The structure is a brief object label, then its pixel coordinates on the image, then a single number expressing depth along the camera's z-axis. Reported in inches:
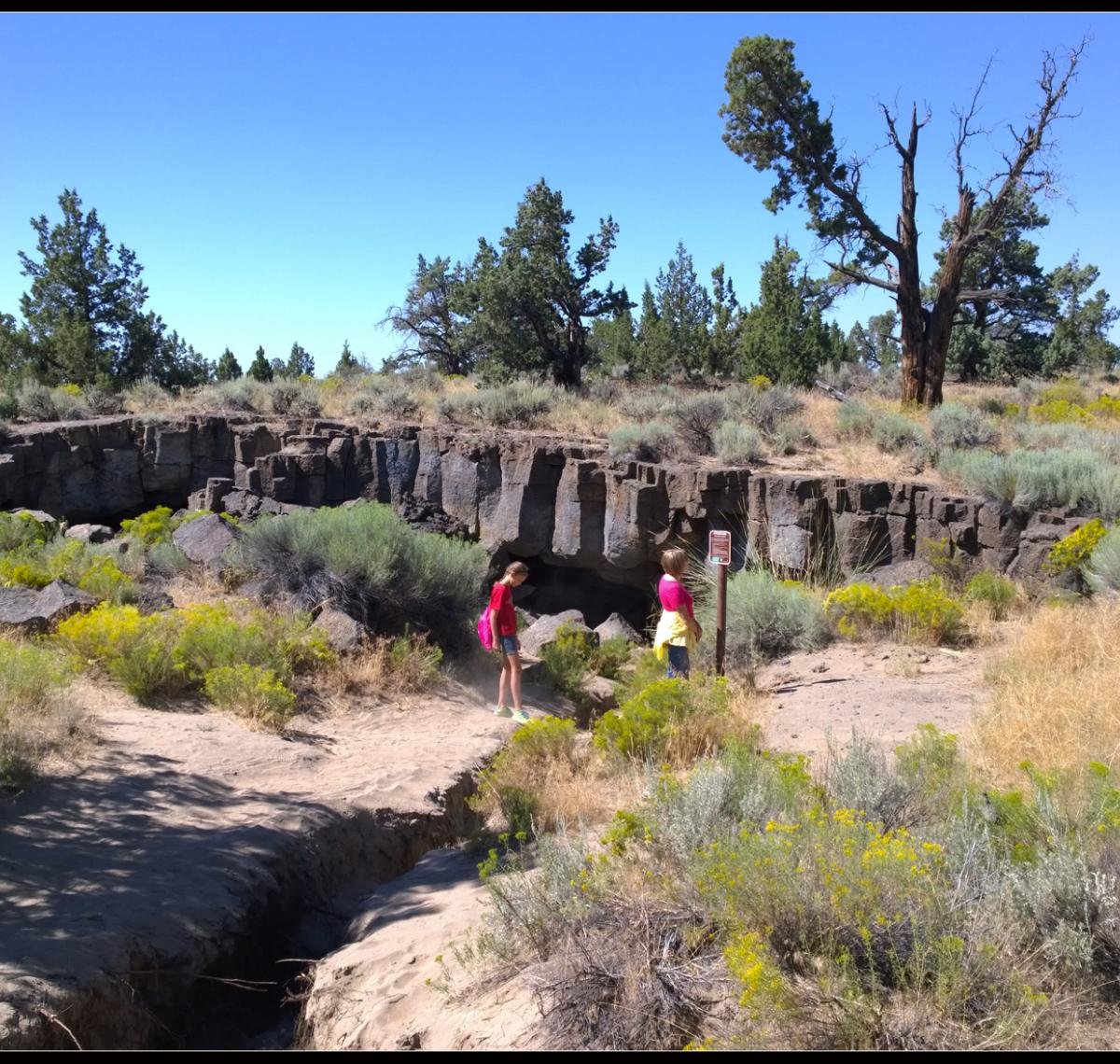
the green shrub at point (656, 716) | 274.2
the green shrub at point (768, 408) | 726.5
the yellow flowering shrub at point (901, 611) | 390.3
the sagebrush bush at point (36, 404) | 845.2
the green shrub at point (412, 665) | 397.7
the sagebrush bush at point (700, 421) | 702.5
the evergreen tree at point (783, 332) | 954.1
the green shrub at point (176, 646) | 335.6
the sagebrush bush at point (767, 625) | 415.2
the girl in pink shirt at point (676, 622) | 339.9
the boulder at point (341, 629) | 398.0
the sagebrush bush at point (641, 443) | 677.3
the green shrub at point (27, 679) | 264.8
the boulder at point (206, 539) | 482.3
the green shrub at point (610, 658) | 480.7
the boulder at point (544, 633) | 496.1
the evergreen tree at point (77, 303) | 1007.0
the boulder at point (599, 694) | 433.1
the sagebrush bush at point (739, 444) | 651.5
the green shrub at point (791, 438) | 677.3
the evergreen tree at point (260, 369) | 1248.8
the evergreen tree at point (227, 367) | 1333.7
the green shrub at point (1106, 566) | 384.8
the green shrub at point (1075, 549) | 419.2
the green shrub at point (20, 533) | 507.8
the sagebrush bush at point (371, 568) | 435.8
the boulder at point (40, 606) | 362.0
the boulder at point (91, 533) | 573.8
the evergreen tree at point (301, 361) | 1813.5
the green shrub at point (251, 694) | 328.2
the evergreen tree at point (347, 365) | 1392.7
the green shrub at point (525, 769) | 255.6
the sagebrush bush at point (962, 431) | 628.7
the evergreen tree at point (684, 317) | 1108.5
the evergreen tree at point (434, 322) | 1290.6
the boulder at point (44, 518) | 563.8
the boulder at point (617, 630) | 542.6
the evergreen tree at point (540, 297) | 964.0
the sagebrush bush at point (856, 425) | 693.3
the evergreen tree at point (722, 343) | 1130.2
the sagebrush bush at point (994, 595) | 421.4
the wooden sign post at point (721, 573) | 361.1
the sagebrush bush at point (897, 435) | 646.5
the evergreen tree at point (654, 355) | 1088.8
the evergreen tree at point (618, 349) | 1184.5
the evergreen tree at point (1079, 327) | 1218.0
